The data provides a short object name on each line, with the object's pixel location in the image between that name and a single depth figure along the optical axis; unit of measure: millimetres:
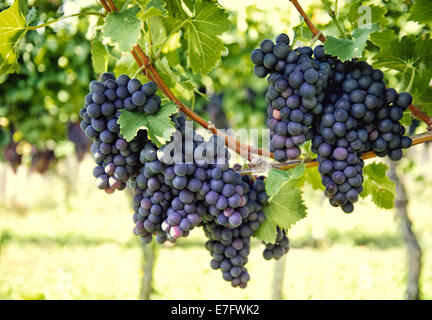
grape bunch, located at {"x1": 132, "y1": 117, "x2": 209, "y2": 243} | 979
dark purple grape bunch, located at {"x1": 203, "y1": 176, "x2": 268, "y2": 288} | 1179
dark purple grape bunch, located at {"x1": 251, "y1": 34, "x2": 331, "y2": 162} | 947
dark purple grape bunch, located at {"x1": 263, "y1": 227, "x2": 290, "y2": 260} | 1341
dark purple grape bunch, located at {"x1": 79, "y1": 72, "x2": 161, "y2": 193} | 968
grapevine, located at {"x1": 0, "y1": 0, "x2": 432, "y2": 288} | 955
